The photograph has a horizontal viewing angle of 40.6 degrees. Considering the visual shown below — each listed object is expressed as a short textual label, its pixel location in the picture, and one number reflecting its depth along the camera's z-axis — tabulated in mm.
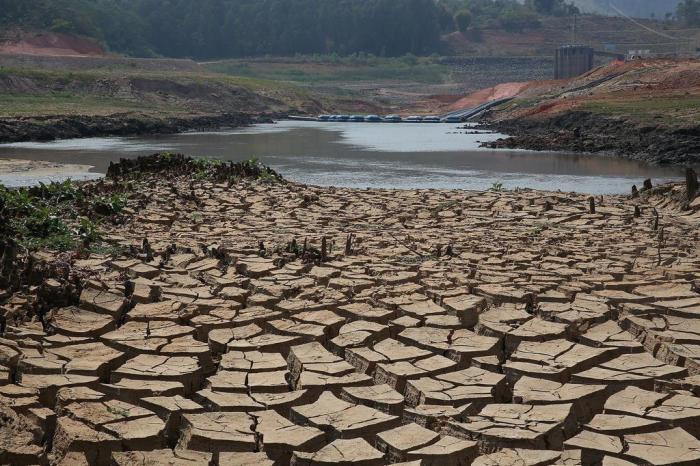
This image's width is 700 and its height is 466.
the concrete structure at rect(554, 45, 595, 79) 74312
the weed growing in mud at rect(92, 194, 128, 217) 12500
